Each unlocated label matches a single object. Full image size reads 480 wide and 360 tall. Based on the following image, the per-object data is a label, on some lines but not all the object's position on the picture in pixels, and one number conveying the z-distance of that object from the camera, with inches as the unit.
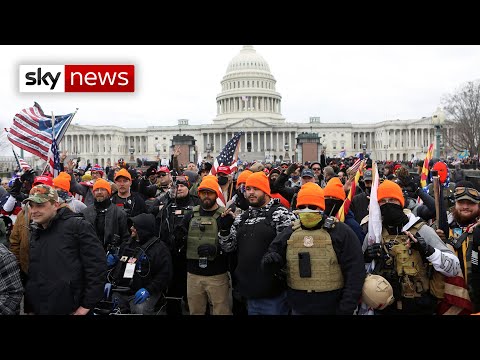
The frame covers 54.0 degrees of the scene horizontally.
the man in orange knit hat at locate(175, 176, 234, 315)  202.5
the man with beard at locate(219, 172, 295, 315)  176.6
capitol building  3919.8
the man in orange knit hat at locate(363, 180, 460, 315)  158.6
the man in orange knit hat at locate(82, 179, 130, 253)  230.5
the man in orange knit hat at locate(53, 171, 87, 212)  258.3
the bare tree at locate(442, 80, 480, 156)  1704.0
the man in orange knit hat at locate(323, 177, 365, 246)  212.9
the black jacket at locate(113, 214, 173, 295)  191.6
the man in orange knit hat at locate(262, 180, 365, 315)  153.4
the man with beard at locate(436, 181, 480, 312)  156.8
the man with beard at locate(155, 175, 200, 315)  231.0
